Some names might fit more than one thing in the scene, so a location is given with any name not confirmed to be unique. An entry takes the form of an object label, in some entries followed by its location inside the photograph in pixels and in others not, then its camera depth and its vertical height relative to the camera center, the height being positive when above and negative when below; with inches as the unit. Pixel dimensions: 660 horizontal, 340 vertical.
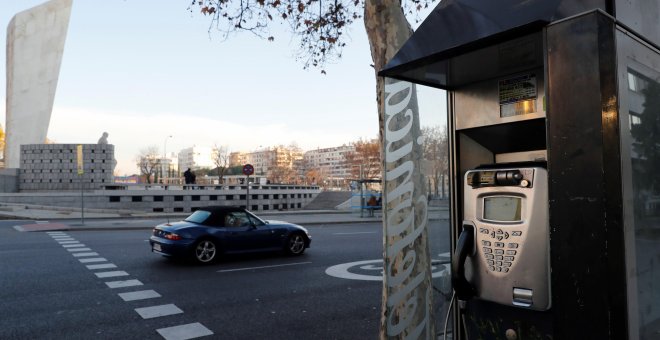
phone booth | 83.0 +2.2
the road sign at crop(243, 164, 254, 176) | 861.7 +29.4
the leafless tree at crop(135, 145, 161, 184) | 3126.5 +191.0
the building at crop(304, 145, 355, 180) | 7087.6 +394.5
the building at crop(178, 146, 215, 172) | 6334.6 +407.1
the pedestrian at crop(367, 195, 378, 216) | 1023.6 -46.9
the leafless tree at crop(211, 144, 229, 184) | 2875.5 +203.7
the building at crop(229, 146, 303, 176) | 4501.0 +302.6
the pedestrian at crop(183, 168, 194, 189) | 1304.1 +24.5
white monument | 1619.1 +411.0
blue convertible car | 396.8 -46.5
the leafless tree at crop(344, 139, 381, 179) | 3107.8 +169.4
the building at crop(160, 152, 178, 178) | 4603.8 +335.2
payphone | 102.0 -13.7
